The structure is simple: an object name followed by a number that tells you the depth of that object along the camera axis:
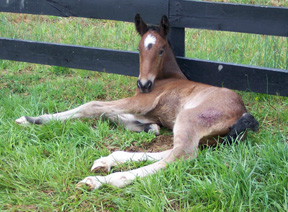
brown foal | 3.46
